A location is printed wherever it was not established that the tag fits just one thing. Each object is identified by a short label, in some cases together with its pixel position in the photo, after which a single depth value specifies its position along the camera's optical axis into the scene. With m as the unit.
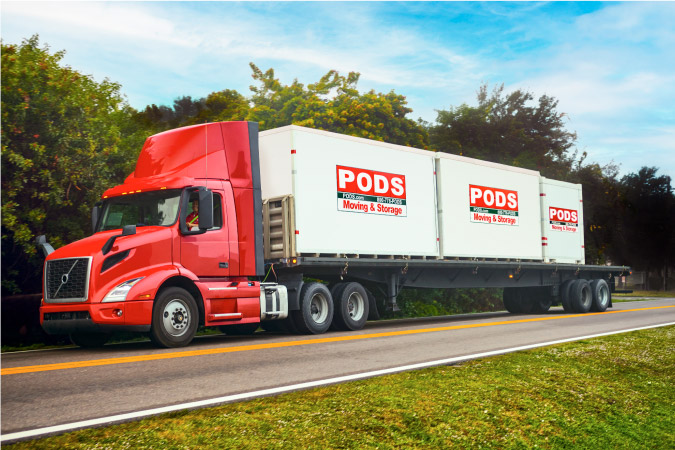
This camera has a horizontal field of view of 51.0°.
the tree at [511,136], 37.81
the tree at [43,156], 15.55
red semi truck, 11.45
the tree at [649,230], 55.56
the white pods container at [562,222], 21.98
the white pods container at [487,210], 18.03
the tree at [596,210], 42.28
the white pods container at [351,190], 14.18
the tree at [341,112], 29.89
